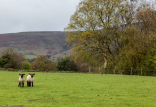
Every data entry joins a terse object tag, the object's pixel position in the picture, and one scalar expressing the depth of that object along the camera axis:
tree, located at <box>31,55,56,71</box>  82.49
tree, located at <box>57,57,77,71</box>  67.69
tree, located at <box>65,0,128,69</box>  48.16
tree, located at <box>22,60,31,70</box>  70.79
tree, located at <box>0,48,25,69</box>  59.28
